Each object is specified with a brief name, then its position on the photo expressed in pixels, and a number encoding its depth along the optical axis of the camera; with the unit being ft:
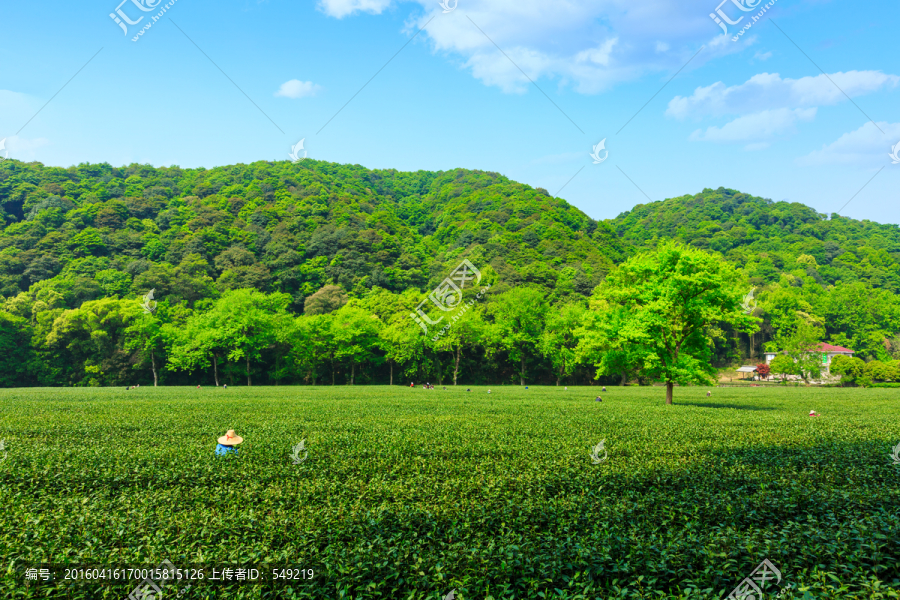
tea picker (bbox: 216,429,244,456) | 47.93
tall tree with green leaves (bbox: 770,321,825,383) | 270.46
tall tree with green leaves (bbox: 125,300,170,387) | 221.05
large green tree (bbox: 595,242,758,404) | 115.44
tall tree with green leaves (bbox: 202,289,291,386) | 228.63
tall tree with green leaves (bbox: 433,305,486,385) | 236.84
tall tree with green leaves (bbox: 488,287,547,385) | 247.09
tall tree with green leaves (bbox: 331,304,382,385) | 234.38
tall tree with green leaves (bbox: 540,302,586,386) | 243.19
